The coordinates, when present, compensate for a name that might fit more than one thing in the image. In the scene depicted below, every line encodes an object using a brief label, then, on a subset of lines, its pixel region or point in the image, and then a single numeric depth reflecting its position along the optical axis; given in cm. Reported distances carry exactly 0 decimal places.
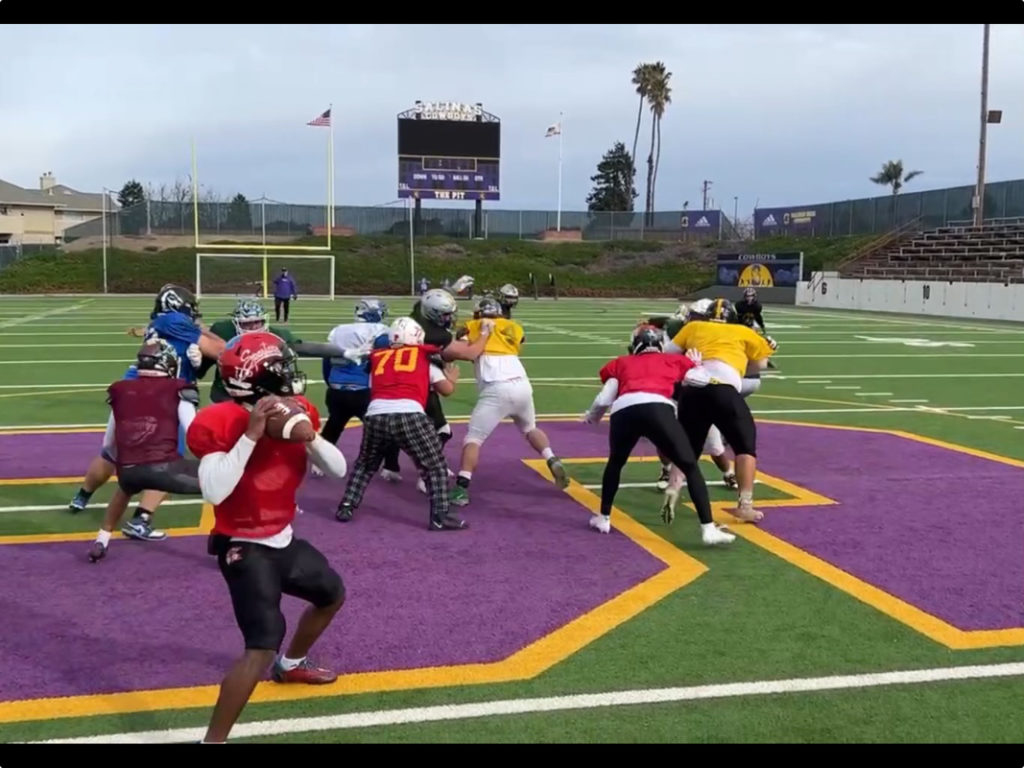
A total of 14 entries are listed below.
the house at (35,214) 7094
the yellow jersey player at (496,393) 773
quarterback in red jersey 358
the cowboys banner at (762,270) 4297
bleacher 3669
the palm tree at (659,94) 7712
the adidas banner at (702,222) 6197
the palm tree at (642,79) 7694
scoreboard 5331
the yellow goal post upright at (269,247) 4105
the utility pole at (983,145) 4153
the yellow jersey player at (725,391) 720
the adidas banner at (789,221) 5591
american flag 3903
